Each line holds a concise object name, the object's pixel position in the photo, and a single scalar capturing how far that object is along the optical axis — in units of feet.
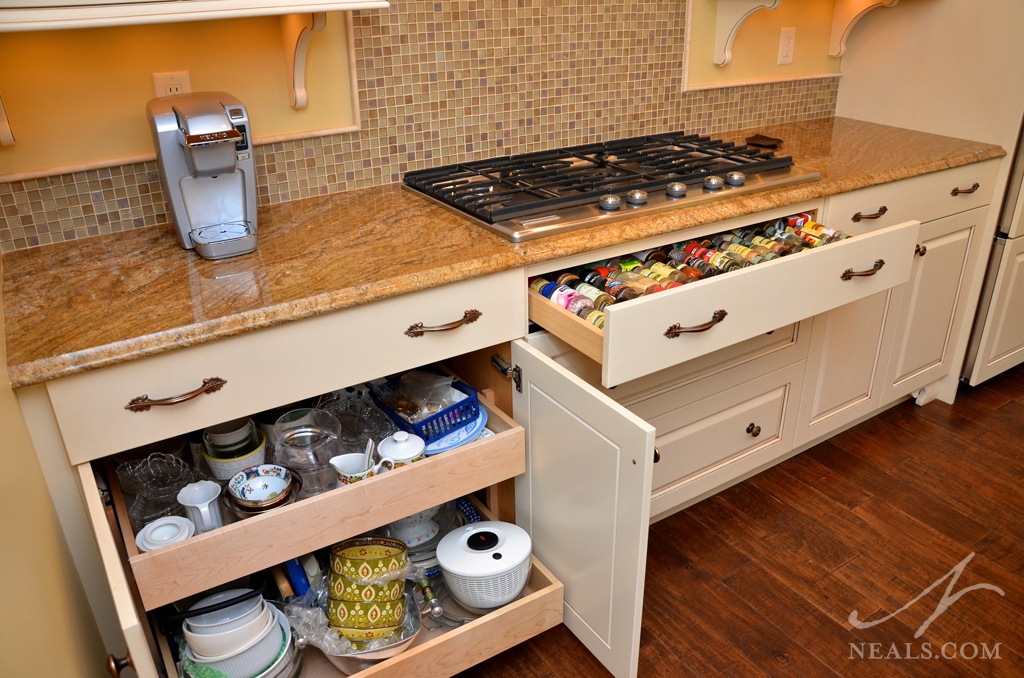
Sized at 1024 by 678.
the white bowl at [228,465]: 4.65
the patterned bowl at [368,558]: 4.56
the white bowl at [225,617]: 4.11
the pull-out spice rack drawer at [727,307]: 4.14
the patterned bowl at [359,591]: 4.52
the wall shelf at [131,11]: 3.71
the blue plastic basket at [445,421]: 4.85
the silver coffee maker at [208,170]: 4.33
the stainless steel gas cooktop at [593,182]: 5.05
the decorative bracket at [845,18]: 7.82
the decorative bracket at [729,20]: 7.29
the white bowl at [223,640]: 4.09
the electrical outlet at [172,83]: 5.03
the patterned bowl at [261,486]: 4.29
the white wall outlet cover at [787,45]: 7.97
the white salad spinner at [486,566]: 4.69
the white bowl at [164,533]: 3.92
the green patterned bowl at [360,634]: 4.47
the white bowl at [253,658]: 4.14
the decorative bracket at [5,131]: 4.54
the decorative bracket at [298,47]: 5.06
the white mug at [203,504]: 4.18
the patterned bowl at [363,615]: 4.50
